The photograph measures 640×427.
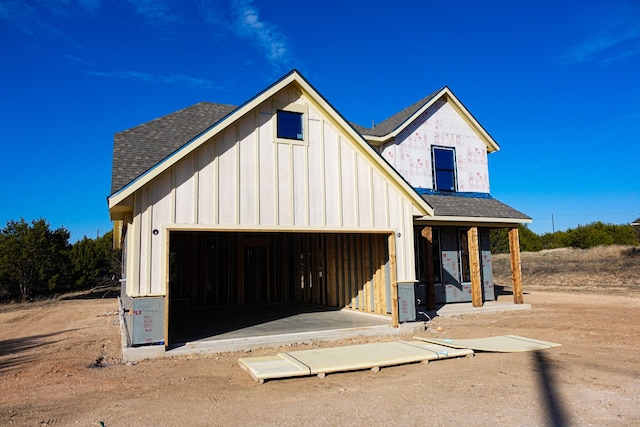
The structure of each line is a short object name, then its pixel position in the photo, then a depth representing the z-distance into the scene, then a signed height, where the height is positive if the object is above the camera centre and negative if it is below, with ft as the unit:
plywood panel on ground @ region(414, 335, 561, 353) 28.12 -5.80
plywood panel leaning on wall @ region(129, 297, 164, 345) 26.86 -3.28
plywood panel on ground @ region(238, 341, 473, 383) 22.63 -5.52
